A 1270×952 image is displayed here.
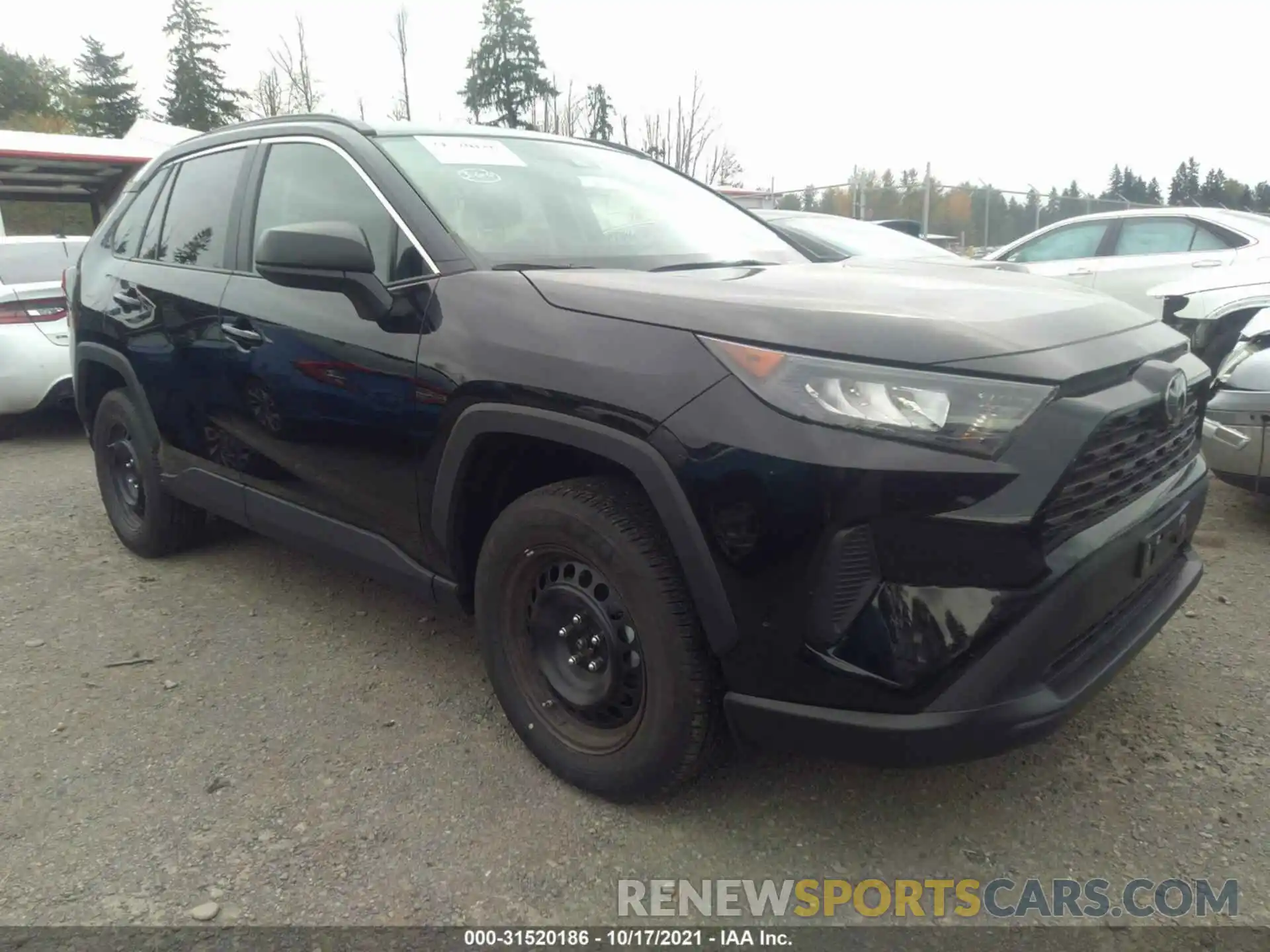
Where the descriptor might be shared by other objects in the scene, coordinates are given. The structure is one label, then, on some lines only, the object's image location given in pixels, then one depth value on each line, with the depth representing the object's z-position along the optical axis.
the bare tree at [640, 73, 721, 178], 22.44
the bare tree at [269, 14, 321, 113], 24.20
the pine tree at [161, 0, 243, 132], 43.41
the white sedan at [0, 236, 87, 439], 6.44
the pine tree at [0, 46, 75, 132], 45.12
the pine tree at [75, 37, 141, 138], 46.56
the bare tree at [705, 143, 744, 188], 23.45
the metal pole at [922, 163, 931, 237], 18.30
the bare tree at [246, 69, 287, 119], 24.06
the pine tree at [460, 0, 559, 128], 34.75
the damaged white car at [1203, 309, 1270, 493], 3.64
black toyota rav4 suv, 1.76
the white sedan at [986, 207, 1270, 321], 7.12
